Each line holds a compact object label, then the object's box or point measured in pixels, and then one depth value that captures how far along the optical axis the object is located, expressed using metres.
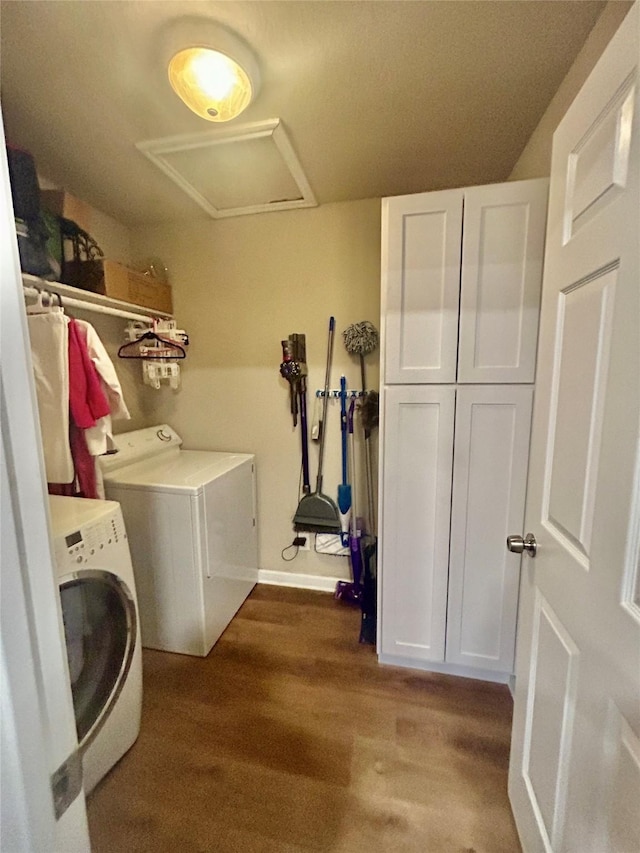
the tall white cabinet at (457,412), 1.41
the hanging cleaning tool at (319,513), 2.25
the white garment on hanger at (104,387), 1.48
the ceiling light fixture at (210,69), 1.05
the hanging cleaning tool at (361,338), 2.04
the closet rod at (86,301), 1.42
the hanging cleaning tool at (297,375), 2.09
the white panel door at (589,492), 0.58
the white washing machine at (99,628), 1.14
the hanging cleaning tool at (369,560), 1.97
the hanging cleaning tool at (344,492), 2.14
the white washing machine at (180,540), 1.70
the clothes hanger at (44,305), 1.37
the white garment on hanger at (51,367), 1.34
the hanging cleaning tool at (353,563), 2.18
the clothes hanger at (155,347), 2.08
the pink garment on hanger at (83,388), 1.42
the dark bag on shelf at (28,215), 1.29
